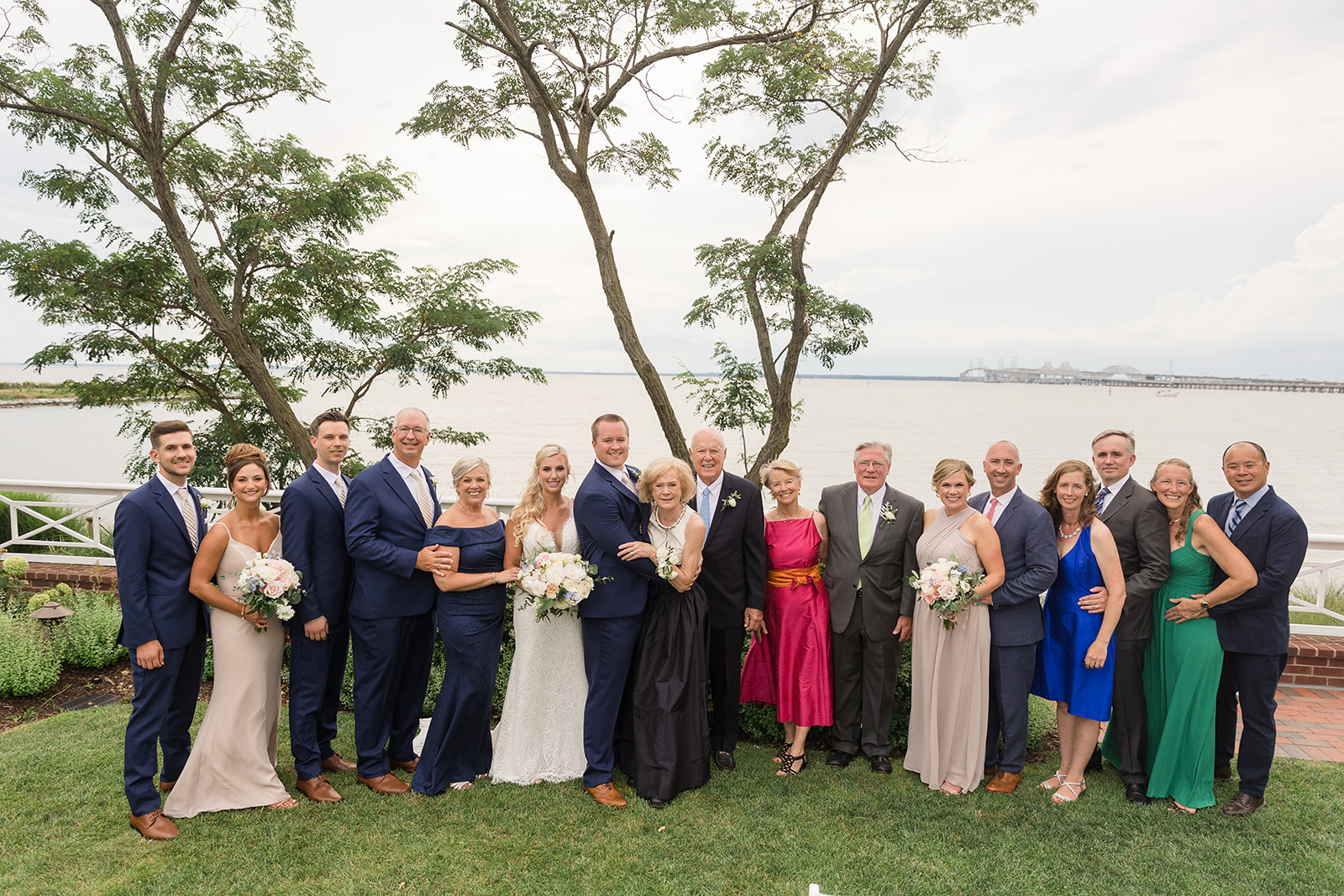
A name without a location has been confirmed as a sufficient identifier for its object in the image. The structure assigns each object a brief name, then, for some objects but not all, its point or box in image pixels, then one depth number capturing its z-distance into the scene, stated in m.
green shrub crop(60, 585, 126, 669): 6.88
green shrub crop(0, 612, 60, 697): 6.28
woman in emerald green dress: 4.44
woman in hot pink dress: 4.94
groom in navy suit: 4.40
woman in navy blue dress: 4.40
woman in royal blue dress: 4.43
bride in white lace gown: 4.77
